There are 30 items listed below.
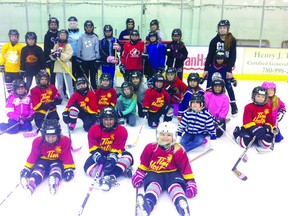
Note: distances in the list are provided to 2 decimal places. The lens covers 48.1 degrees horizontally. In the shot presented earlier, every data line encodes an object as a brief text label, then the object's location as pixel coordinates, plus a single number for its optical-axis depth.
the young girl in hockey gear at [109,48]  4.96
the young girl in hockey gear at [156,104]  4.17
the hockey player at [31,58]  4.50
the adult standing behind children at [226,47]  4.36
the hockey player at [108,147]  2.72
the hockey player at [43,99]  3.97
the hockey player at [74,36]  4.82
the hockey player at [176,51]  4.81
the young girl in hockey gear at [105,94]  4.12
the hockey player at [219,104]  3.87
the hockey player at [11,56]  4.65
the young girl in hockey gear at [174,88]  4.38
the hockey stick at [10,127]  3.72
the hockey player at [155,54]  4.81
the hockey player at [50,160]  2.57
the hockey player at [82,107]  3.95
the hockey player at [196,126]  3.37
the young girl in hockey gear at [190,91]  4.19
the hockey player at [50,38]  4.74
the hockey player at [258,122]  3.43
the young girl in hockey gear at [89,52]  4.75
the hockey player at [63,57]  4.61
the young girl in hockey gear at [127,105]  4.21
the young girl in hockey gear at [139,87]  4.38
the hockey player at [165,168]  2.44
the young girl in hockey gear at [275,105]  3.70
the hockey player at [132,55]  4.81
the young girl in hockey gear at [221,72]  4.34
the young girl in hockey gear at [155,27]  4.91
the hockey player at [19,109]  3.86
